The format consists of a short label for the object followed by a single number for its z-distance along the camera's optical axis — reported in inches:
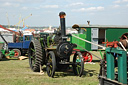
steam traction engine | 318.7
